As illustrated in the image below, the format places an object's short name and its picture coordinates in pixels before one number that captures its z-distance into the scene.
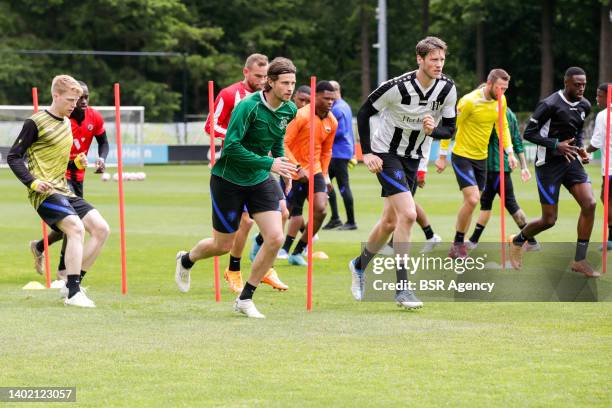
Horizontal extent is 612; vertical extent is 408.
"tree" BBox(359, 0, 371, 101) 62.25
